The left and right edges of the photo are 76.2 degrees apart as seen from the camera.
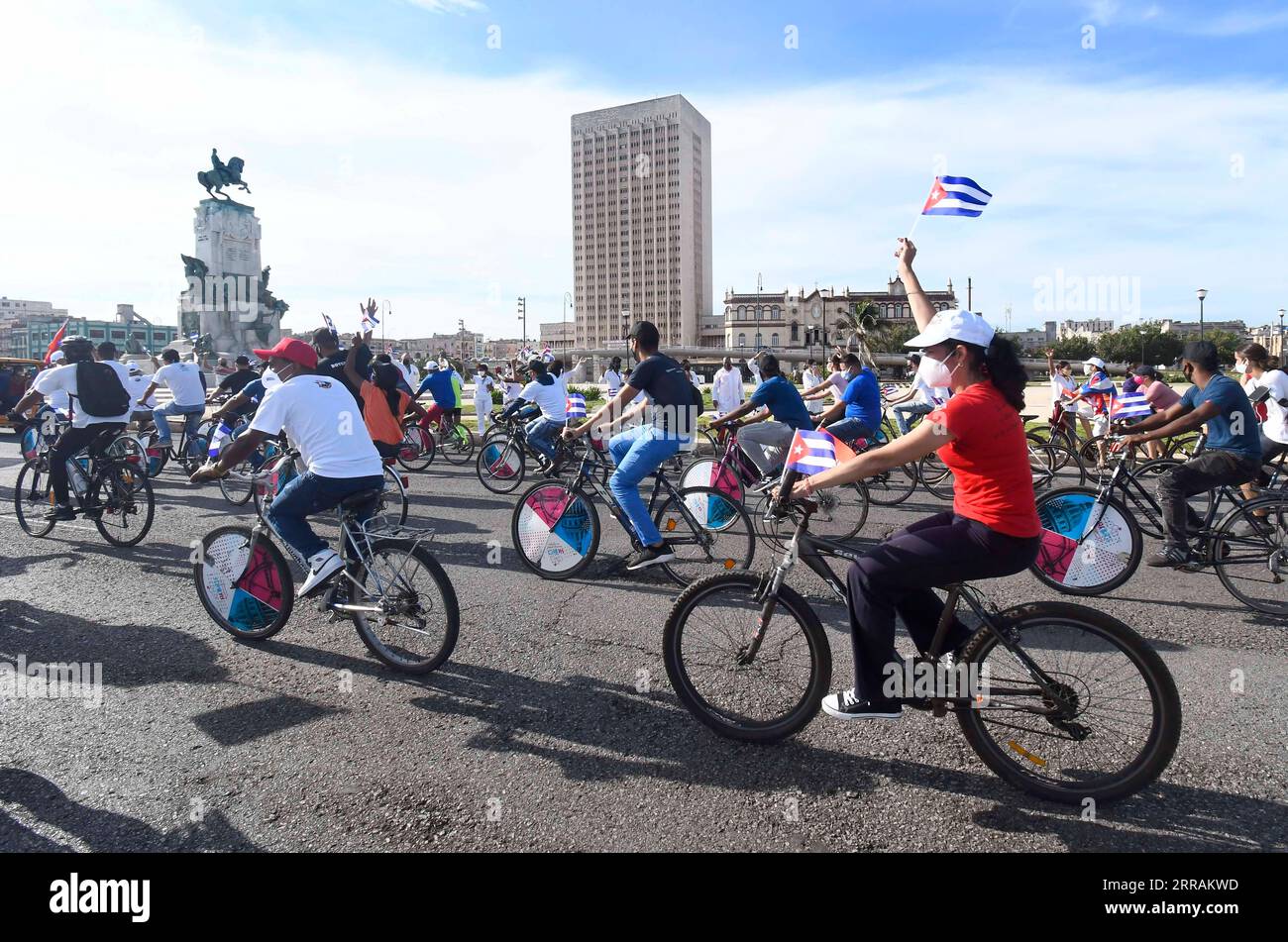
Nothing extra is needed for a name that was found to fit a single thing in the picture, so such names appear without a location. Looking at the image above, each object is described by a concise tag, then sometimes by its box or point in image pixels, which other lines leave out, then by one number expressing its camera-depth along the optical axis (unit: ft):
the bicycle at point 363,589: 15.16
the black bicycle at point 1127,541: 18.79
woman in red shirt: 10.34
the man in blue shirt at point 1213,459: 19.79
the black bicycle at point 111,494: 26.21
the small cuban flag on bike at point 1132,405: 30.14
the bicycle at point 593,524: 21.51
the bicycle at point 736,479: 25.25
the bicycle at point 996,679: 10.19
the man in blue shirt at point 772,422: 25.77
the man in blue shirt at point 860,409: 29.68
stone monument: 164.14
